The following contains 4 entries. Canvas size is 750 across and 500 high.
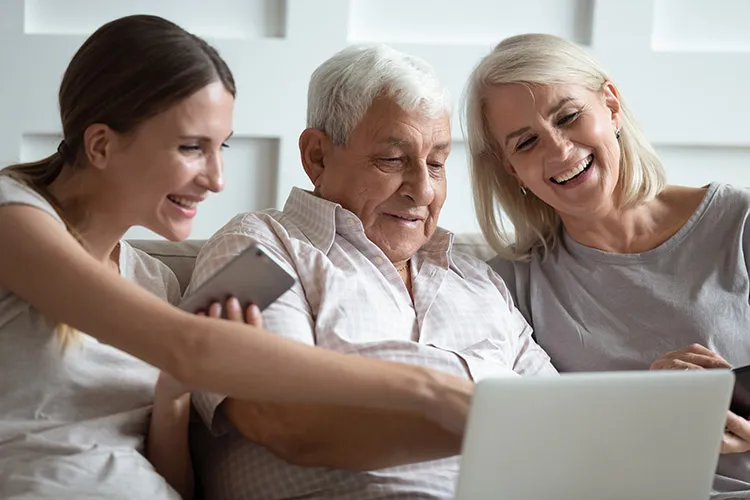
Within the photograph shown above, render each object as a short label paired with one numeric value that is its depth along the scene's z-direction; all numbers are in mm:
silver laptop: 1787
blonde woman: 2289
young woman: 1872
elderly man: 2072
